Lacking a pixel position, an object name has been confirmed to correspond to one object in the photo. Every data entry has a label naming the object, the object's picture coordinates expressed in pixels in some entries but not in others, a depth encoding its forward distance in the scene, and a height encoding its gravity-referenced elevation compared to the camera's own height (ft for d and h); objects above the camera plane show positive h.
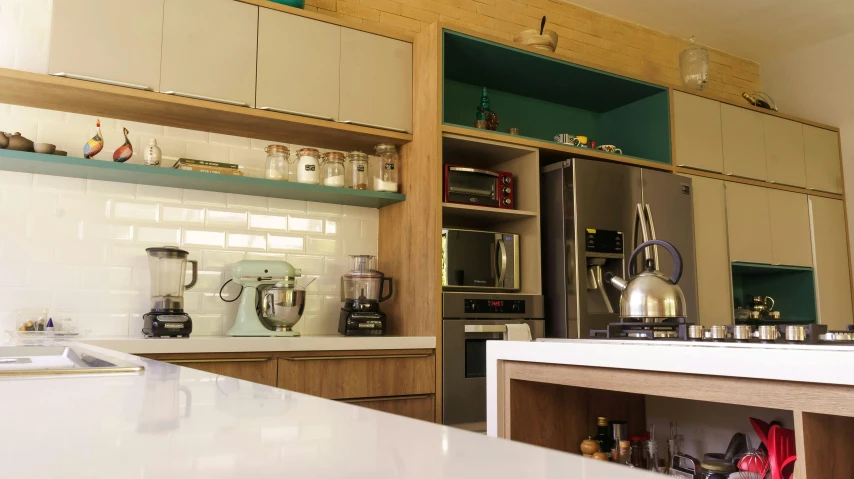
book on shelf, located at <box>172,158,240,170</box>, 9.65 +2.14
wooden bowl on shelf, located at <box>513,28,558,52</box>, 12.40 +5.03
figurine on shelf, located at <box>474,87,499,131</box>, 11.85 +3.55
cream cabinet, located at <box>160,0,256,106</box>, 9.39 +3.72
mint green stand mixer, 9.68 +0.21
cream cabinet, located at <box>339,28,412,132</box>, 10.68 +3.73
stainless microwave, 10.70 +0.88
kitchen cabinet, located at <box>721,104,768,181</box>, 14.52 +3.76
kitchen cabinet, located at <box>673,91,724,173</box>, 13.75 +3.77
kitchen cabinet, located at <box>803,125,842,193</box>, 16.02 +3.73
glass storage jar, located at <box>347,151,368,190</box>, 11.16 +2.36
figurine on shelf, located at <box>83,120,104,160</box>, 9.20 +2.23
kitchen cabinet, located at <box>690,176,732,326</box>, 13.35 +1.27
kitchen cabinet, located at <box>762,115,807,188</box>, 15.31 +3.76
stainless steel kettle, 5.93 +0.17
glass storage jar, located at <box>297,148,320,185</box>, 10.66 +2.30
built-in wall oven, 10.19 -0.44
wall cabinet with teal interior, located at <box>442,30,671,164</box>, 12.37 +4.53
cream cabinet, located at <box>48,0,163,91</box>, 8.68 +3.56
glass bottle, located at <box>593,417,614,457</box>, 6.45 -1.16
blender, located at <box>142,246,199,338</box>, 8.94 +0.26
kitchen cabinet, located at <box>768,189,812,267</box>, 14.99 +1.96
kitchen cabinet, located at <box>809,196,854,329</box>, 15.61 +1.26
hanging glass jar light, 14.51 +5.32
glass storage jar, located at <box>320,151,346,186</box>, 10.86 +2.32
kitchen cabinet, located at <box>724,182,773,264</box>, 14.16 +1.97
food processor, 10.28 +0.23
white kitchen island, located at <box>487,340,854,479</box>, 3.53 -0.43
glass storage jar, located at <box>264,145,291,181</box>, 10.58 +2.36
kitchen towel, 10.78 -0.28
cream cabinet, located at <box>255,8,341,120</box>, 10.04 +3.74
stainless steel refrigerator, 11.40 +1.44
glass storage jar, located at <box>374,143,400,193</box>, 11.19 +2.39
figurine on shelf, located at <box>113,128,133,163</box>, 9.23 +2.16
